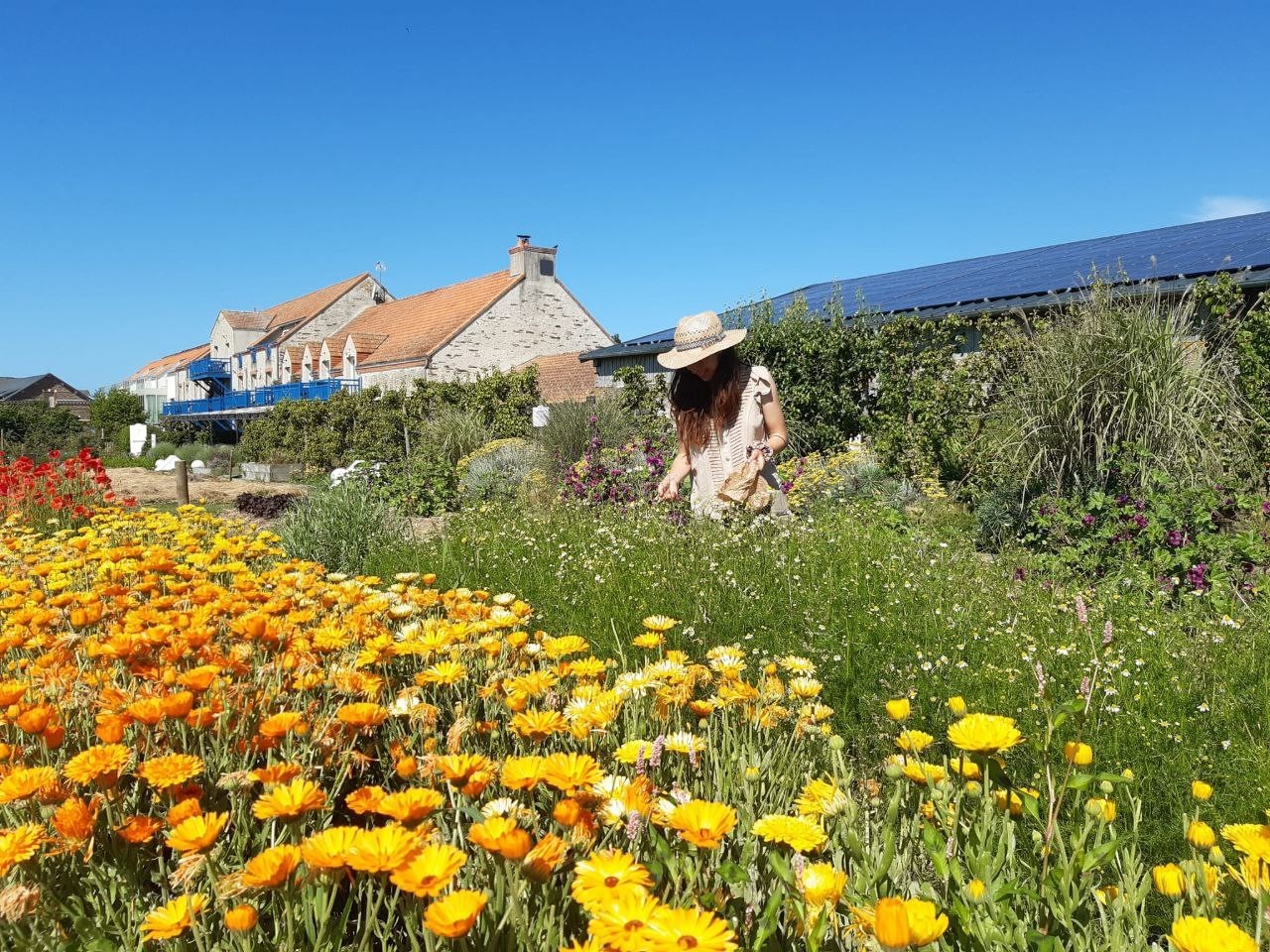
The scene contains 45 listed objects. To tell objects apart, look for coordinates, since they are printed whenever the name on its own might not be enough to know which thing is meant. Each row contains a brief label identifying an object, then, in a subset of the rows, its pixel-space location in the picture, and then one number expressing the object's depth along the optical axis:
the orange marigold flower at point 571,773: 1.30
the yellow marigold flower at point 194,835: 1.20
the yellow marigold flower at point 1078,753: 1.44
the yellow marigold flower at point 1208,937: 0.93
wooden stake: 11.73
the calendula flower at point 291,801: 1.22
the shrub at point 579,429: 12.41
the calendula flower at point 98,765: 1.43
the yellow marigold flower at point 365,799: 1.24
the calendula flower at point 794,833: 1.23
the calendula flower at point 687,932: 0.91
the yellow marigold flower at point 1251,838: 1.18
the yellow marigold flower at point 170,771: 1.40
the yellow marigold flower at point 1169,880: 1.24
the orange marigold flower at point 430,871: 1.00
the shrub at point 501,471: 10.99
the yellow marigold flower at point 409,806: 1.16
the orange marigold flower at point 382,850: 1.04
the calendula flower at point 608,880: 1.02
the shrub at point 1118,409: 6.66
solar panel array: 9.89
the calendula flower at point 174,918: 1.13
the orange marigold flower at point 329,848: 1.06
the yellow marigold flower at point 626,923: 0.92
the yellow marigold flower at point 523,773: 1.27
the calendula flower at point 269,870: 1.09
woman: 5.00
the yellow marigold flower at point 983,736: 1.26
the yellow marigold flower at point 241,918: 1.05
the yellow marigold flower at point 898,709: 1.62
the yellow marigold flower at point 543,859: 1.13
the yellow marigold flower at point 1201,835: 1.29
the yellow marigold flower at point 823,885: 1.14
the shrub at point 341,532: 6.79
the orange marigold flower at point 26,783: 1.33
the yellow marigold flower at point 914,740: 1.55
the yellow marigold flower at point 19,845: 1.21
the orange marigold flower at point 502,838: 1.03
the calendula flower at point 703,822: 1.13
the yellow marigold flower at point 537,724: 1.54
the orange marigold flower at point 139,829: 1.37
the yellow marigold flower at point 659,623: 2.22
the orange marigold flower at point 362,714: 1.53
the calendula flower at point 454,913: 0.93
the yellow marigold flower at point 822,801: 1.36
